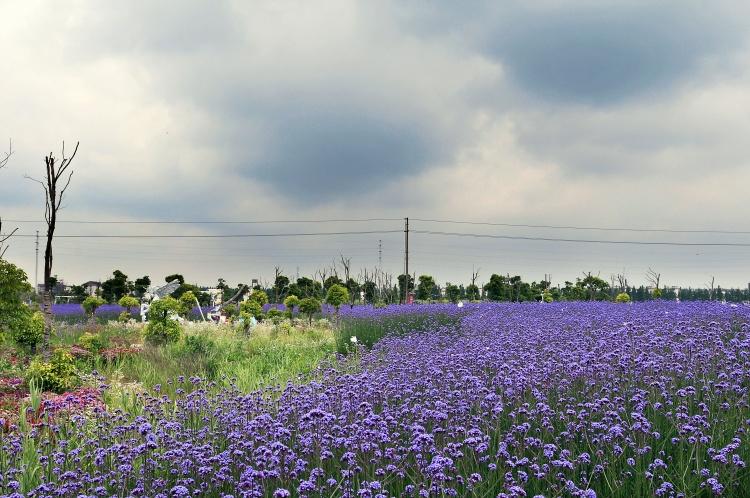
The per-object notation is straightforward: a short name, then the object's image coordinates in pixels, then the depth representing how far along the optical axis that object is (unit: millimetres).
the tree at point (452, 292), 46491
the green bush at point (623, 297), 31747
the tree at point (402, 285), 43169
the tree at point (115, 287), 46188
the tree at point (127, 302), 26219
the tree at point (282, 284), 45200
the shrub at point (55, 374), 9664
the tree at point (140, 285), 49375
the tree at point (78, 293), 46788
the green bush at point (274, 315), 22555
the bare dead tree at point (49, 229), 11742
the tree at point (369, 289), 39497
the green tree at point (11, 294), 10656
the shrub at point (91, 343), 13461
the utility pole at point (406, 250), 38325
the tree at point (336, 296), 22634
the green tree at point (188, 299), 24141
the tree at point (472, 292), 44062
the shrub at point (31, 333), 12730
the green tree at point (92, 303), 25875
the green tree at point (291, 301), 24922
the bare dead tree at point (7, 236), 12953
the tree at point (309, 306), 22641
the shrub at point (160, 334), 15305
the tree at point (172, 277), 47478
